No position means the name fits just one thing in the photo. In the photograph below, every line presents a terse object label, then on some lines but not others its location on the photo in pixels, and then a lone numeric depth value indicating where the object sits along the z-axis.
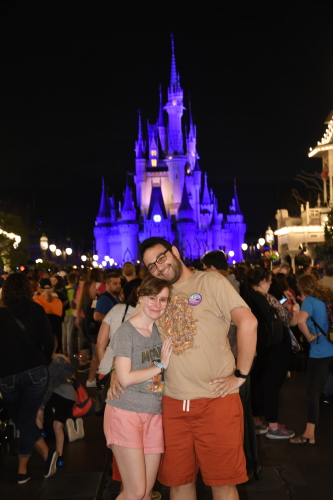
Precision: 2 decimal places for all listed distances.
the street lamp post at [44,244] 31.46
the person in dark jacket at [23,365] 5.27
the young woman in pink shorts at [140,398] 3.59
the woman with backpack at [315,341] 6.20
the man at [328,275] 8.15
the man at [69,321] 13.61
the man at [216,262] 6.77
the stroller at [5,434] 5.44
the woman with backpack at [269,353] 6.05
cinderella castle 85.62
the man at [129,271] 9.14
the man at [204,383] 3.63
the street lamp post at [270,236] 29.02
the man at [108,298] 8.10
